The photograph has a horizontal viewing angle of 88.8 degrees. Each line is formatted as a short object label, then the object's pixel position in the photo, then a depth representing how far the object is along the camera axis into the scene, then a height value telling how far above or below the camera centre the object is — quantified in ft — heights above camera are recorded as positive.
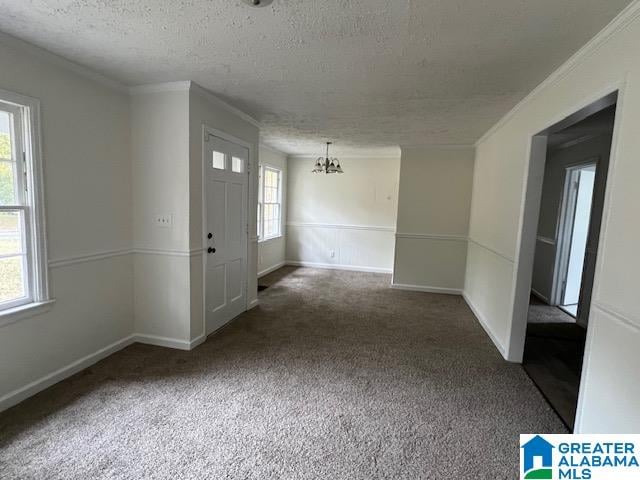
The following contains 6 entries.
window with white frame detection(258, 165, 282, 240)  19.93 -0.15
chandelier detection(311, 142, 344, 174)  17.89 +2.21
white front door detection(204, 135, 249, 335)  10.73 -1.11
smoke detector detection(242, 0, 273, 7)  5.28 +3.22
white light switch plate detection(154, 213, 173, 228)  9.80 -0.72
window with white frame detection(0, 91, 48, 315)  7.02 -0.37
